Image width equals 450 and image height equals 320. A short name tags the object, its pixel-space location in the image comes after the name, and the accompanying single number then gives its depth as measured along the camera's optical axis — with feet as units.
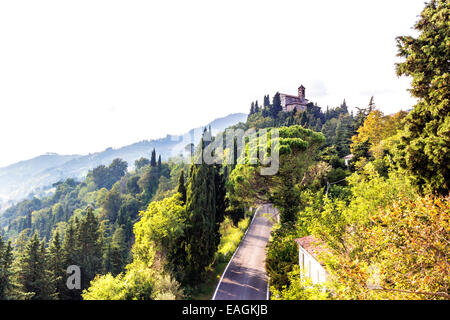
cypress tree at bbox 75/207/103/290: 115.55
